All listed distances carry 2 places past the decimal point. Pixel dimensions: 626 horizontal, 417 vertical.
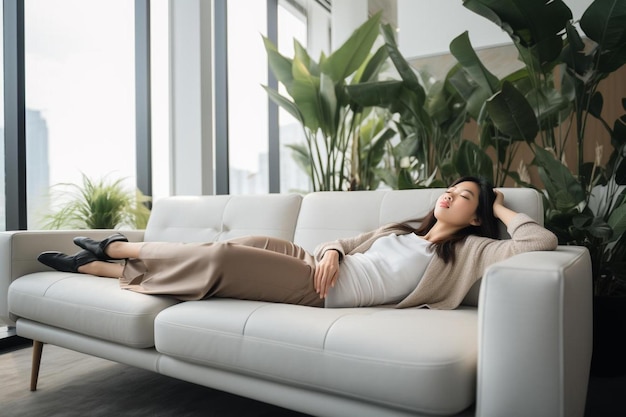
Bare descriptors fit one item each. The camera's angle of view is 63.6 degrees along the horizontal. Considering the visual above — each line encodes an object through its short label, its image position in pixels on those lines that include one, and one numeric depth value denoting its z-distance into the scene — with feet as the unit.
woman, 5.29
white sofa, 3.46
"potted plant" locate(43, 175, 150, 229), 9.56
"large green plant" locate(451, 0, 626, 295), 6.16
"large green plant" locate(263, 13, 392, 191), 9.42
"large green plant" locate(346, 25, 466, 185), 8.85
